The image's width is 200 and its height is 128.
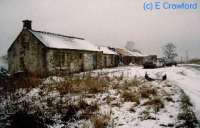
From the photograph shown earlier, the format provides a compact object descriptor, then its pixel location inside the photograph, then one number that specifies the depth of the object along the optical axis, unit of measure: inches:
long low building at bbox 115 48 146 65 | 1953.5
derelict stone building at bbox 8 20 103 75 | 1004.6
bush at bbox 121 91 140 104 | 420.2
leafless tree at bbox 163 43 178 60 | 2892.2
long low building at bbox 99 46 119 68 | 1583.7
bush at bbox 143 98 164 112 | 367.6
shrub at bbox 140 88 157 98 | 439.7
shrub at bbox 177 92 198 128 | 299.0
